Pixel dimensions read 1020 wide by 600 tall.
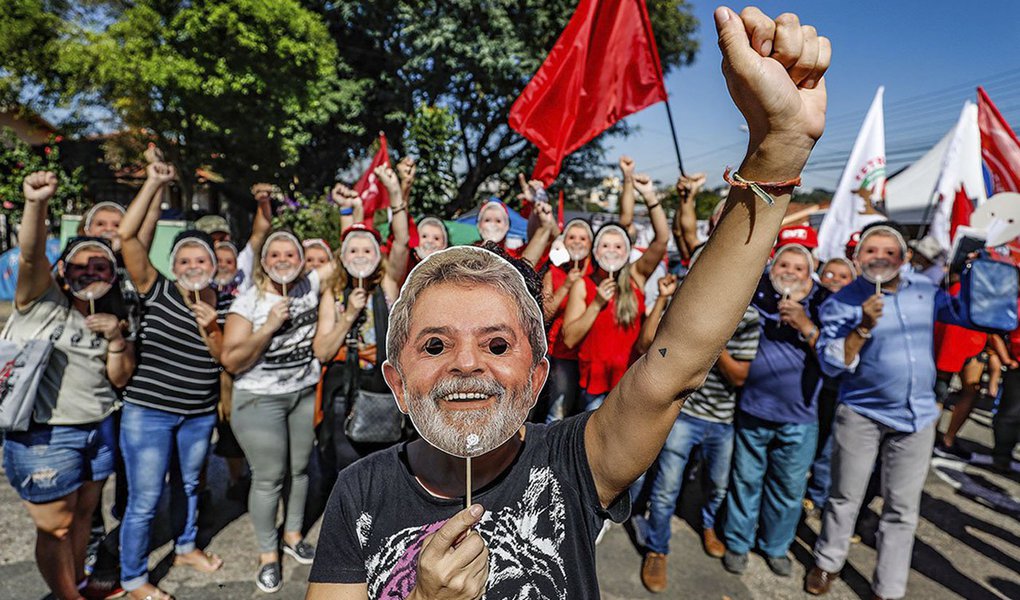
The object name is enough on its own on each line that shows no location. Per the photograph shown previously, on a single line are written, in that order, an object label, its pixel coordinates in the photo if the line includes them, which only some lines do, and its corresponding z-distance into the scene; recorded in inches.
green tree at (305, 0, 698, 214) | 530.6
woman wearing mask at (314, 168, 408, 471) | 131.8
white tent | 537.0
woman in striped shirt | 118.0
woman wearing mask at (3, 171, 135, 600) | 100.4
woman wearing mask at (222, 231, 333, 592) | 120.3
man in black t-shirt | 40.6
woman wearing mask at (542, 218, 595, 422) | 154.1
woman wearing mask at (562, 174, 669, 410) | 145.6
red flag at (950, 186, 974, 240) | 239.8
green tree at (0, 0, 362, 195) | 502.0
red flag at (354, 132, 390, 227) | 253.8
